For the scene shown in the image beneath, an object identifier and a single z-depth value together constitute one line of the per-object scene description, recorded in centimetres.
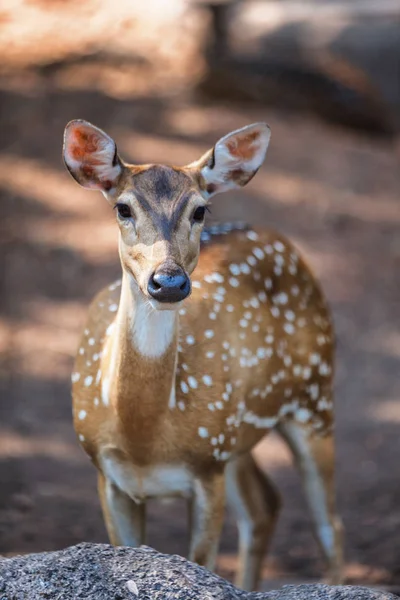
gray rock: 697
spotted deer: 848
